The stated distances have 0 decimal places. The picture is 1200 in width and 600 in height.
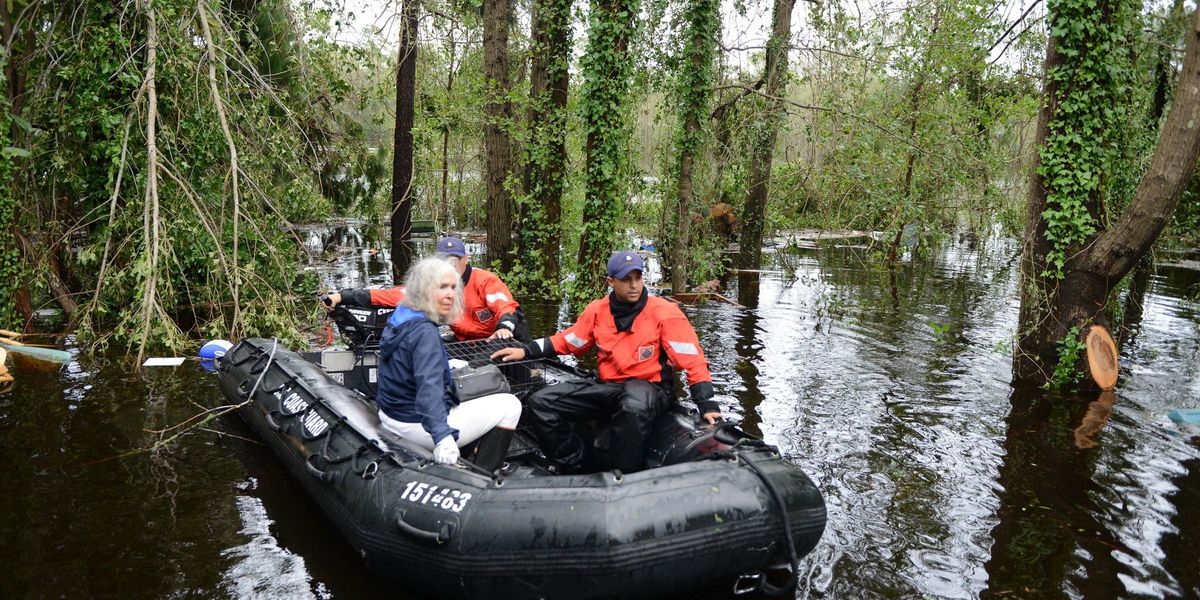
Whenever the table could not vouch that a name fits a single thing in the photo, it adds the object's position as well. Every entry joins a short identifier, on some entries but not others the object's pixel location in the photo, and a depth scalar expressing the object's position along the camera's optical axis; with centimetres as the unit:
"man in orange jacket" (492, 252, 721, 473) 428
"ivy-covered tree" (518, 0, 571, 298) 1084
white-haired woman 362
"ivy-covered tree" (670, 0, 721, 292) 988
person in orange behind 557
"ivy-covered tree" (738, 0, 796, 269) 1103
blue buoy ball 667
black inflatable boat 326
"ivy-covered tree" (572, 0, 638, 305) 917
